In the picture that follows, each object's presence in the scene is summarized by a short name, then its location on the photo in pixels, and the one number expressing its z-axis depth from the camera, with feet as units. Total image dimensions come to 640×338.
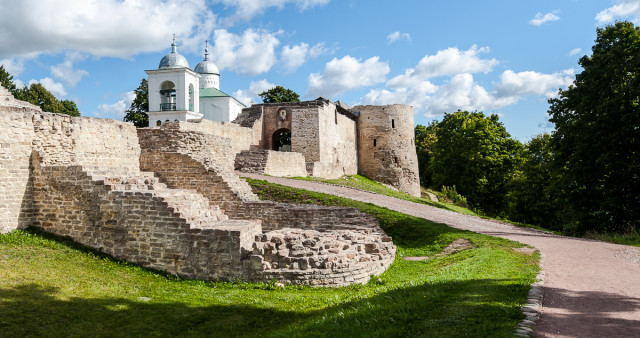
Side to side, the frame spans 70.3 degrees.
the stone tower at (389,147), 138.41
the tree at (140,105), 184.10
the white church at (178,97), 169.48
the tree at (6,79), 153.03
